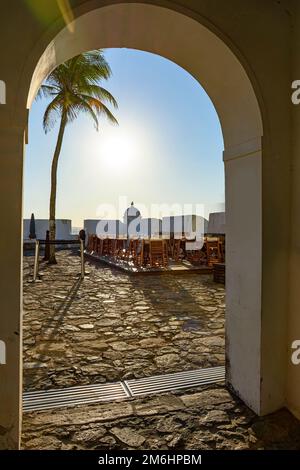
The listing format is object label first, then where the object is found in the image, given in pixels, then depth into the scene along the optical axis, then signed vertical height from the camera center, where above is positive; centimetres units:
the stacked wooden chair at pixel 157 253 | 1155 -65
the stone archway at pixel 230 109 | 268 +112
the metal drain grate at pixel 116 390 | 295 -148
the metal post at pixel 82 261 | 1034 -86
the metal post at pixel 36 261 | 945 -79
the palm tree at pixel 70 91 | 1228 +544
